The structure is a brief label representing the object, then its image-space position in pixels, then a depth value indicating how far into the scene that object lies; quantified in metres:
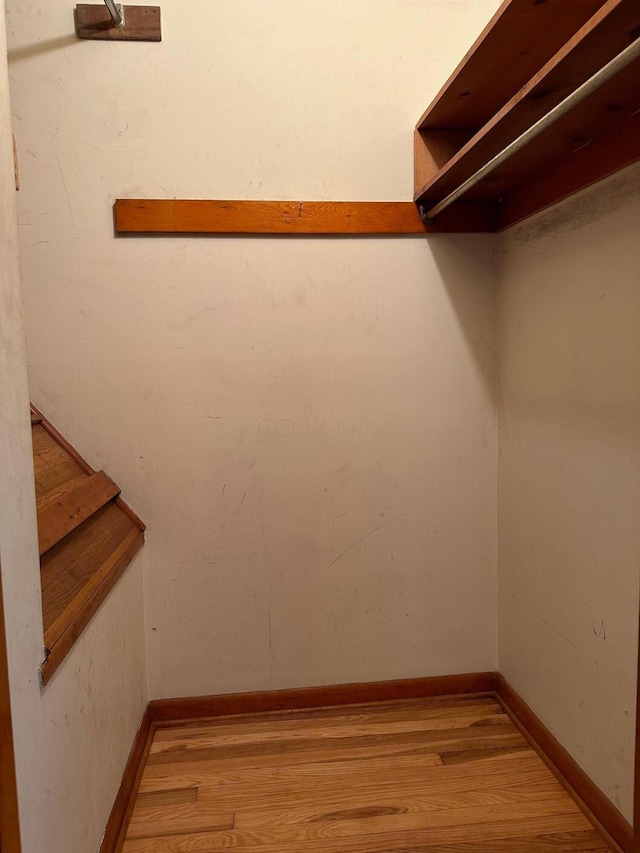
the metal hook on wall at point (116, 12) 1.77
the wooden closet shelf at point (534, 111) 1.12
